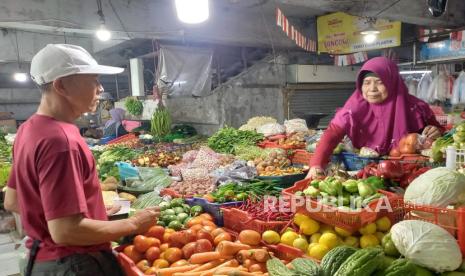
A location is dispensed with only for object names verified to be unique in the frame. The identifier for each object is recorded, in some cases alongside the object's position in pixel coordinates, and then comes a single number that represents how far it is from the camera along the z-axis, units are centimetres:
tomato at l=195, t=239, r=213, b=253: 243
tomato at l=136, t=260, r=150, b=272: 230
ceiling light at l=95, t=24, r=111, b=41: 695
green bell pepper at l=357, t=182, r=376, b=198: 226
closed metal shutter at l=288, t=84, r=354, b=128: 1023
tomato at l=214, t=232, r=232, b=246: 251
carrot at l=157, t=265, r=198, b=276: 223
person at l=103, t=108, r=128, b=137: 1038
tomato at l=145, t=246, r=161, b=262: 241
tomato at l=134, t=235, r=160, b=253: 245
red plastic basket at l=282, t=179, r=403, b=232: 207
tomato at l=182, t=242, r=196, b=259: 244
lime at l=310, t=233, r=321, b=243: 223
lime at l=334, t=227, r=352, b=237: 215
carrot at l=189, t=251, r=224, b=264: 234
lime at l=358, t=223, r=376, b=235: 209
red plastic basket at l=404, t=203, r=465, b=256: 184
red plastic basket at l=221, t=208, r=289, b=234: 252
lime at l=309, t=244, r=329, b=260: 208
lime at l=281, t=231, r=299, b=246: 232
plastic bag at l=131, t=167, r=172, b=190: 427
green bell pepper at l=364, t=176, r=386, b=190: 248
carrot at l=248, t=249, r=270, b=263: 222
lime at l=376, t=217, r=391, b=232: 212
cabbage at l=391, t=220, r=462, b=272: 174
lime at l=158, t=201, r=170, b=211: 314
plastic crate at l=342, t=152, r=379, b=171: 358
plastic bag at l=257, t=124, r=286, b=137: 661
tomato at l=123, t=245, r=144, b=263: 242
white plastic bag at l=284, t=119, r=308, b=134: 659
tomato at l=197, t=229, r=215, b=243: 253
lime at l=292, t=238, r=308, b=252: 223
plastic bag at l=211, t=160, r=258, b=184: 382
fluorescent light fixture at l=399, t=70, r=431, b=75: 927
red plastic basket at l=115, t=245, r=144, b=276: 223
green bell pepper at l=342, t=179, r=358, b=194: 234
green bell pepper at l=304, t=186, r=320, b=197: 239
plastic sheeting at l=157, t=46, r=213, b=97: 882
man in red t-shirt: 165
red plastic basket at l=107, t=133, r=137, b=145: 842
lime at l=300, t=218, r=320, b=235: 228
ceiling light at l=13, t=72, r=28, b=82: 1315
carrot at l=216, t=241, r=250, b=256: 234
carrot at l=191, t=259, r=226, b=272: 227
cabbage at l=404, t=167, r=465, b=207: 199
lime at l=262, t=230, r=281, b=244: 240
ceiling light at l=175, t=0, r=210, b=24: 376
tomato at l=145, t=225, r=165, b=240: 258
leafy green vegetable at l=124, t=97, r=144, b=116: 967
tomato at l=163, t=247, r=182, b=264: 241
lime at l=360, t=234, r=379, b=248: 204
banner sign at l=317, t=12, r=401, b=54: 817
